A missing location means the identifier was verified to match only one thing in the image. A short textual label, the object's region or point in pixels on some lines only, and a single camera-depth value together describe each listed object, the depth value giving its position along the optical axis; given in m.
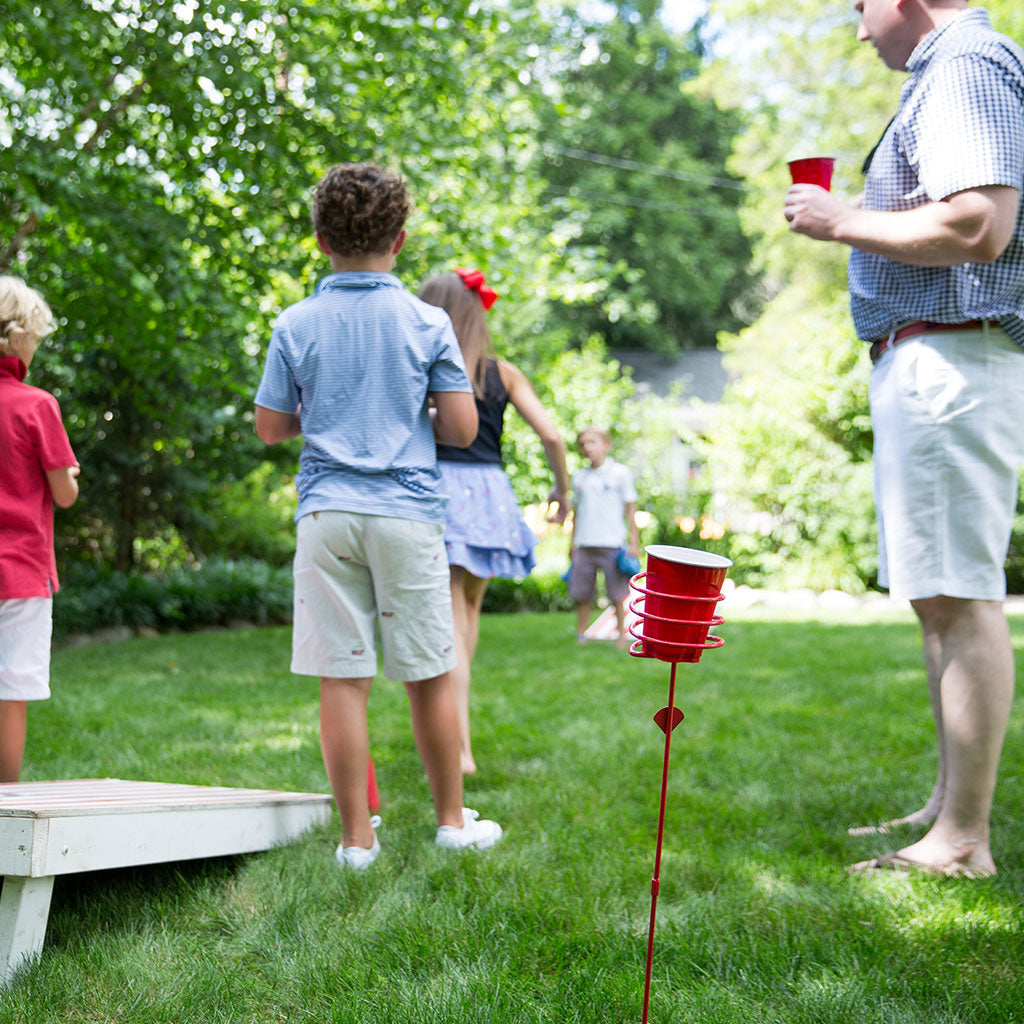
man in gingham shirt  2.25
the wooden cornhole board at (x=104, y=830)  1.91
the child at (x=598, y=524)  8.23
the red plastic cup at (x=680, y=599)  1.45
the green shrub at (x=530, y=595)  11.79
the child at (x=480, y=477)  3.42
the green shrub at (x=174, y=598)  8.24
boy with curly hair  2.59
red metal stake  1.46
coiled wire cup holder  1.46
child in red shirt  2.95
